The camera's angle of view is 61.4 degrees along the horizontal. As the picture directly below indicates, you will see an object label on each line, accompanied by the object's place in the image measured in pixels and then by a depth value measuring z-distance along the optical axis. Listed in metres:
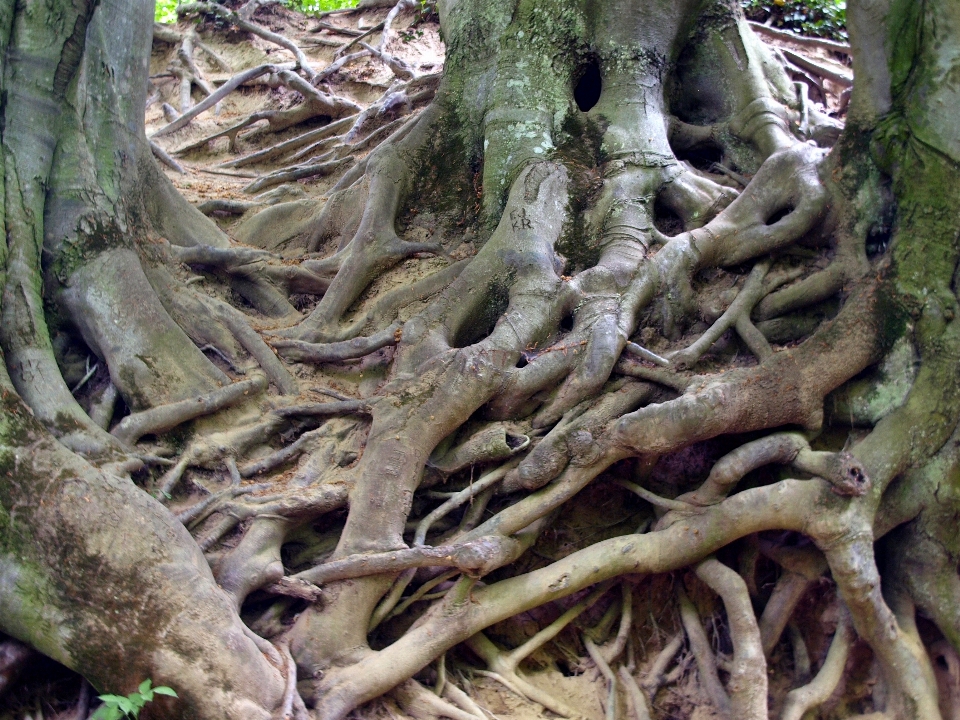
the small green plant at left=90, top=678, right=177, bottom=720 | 2.54
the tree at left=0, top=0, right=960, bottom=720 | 2.97
